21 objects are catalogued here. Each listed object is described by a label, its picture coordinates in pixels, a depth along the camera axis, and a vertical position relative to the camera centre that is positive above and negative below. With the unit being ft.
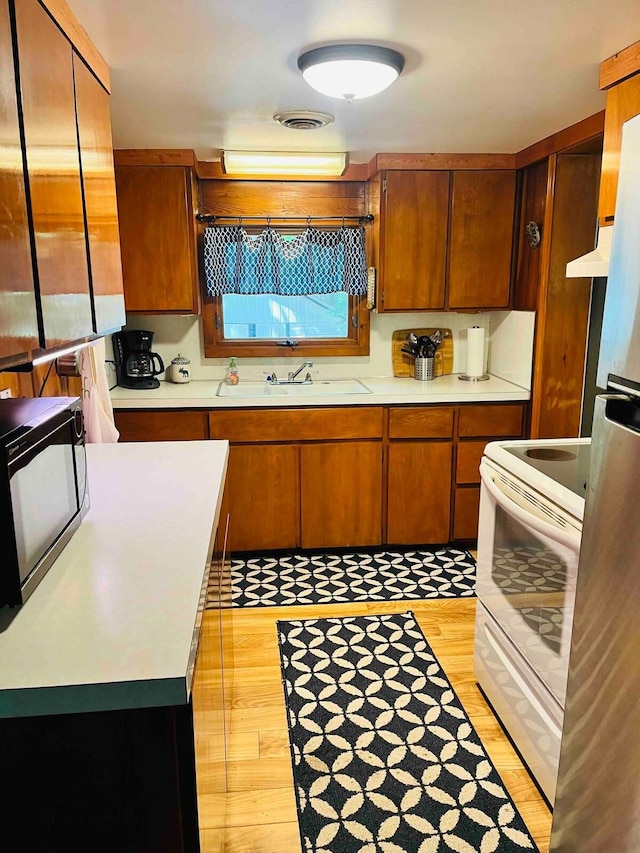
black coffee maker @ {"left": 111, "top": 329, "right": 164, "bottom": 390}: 10.98 -1.15
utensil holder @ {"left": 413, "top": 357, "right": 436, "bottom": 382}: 11.94 -1.41
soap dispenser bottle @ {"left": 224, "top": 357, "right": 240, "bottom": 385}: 11.71 -1.52
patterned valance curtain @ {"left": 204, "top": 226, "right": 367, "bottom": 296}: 11.19 +0.65
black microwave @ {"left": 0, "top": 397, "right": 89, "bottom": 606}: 3.29 -1.18
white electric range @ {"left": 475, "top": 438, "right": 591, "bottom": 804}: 5.22 -2.78
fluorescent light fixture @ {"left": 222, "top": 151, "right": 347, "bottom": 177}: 9.91 +2.21
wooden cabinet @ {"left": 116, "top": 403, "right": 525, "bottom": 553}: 10.32 -2.99
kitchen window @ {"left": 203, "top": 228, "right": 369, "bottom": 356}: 11.26 -0.11
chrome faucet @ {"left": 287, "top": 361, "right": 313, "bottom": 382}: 11.94 -1.55
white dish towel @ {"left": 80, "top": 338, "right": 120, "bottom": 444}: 7.49 -1.31
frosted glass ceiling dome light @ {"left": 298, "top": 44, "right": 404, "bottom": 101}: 5.76 +2.23
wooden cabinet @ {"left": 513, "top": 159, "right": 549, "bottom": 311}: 10.01 +0.89
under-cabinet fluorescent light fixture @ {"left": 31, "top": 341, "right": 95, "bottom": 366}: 3.72 -0.39
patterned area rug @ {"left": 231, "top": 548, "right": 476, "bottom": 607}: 9.61 -4.71
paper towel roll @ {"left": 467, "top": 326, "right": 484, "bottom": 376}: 11.78 -1.07
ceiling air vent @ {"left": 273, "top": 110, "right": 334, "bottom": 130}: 7.80 +2.31
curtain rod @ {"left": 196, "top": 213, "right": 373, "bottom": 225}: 11.14 +1.46
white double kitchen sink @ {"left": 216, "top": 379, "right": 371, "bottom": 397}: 10.92 -1.74
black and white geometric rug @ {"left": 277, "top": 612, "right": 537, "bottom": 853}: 5.41 -4.74
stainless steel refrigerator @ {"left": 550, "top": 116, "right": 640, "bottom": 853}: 3.70 -1.93
